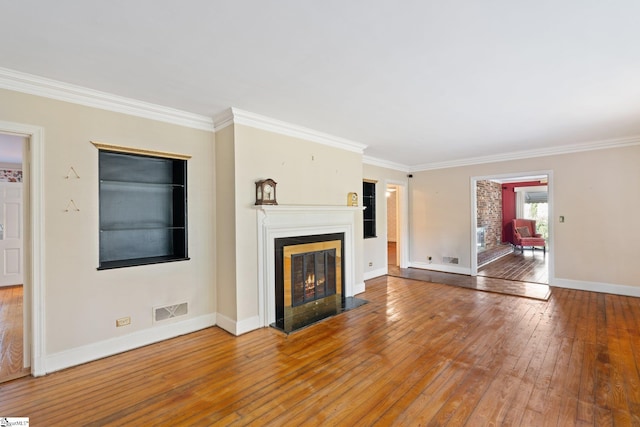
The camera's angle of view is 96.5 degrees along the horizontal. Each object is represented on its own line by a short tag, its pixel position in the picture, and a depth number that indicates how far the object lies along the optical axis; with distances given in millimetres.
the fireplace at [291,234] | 3559
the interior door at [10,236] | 5570
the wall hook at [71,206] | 2691
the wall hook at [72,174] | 2695
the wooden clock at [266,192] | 3477
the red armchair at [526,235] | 9023
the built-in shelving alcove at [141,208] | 3064
